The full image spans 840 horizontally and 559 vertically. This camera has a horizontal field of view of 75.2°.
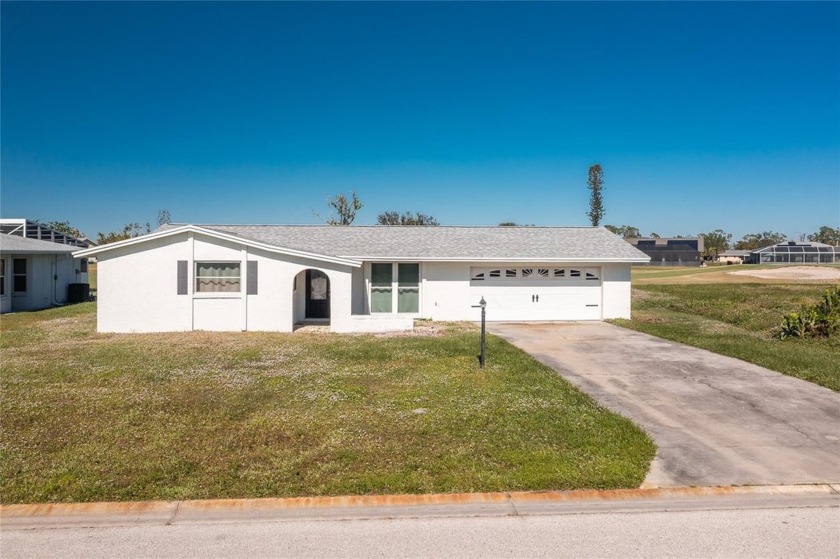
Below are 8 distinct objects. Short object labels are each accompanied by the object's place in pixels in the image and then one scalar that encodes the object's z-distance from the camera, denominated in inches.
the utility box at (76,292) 986.7
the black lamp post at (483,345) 410.0
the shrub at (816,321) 554.3
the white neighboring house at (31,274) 824.3
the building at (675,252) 3373.5
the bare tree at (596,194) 2751.0
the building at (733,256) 3718.5
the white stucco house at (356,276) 613.6
